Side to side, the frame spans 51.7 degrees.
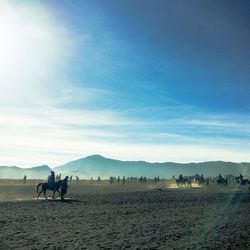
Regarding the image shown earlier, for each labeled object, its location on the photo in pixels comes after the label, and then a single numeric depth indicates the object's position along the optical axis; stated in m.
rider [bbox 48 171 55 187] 26.06
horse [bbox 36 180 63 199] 25.78
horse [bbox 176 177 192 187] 51.02
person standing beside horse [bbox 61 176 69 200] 24.64
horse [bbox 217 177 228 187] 50.47
